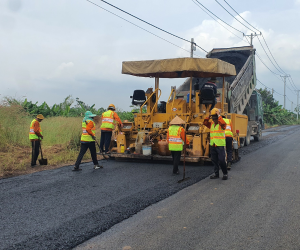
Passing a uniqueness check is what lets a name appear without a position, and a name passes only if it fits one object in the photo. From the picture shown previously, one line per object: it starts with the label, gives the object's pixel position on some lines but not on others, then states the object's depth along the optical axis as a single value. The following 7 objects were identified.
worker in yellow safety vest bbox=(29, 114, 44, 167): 8.73
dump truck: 12.70
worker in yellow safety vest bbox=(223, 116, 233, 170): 8.62
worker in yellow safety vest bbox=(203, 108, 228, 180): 7.05
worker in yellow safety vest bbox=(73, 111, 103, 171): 8.16
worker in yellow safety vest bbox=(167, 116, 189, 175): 7.56
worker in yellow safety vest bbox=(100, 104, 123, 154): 10.05
